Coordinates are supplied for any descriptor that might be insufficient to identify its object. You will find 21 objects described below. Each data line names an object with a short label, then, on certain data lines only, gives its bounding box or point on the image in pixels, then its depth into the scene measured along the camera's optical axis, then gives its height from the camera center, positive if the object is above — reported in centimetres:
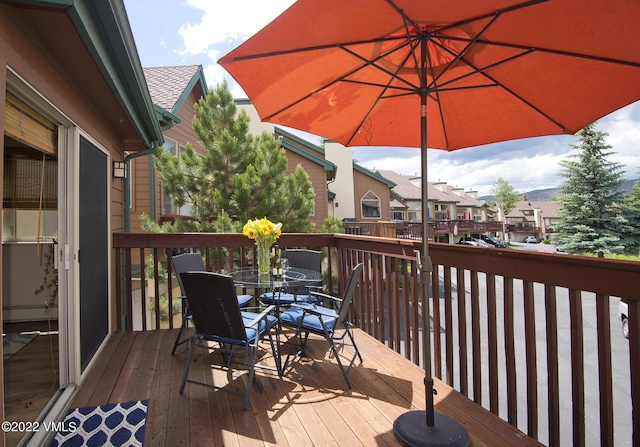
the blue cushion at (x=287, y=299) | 372 -72
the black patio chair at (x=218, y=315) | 241 -57
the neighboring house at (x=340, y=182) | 1338 +219
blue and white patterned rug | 210 -117
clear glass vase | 344 -28
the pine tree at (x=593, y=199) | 1611 +117
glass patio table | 298 -43
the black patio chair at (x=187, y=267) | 337 -33
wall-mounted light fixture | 410 +72
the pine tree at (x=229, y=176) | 761 +118
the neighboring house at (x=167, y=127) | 757 +238
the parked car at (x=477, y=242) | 3382 -136
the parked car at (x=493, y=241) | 3819 -152
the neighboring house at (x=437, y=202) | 2892 +250
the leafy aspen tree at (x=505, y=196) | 5475 +458
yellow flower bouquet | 340 -4
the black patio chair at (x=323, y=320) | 275 -75
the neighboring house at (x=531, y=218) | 5122 +132
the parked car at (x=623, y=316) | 684 -182
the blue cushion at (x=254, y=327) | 264 -74
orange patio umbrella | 172 +96
